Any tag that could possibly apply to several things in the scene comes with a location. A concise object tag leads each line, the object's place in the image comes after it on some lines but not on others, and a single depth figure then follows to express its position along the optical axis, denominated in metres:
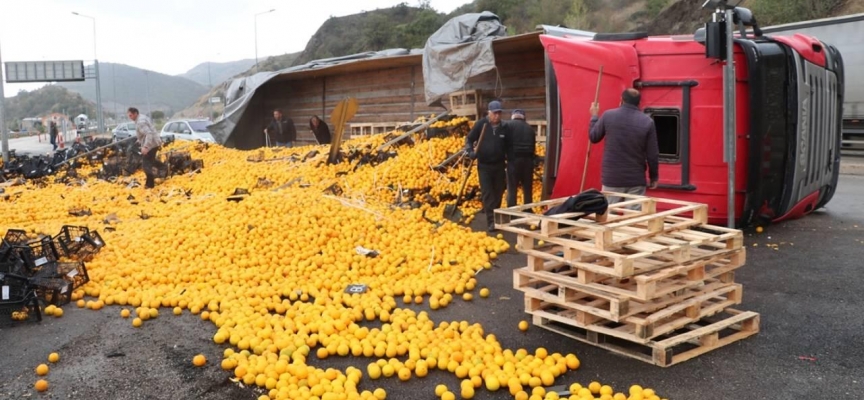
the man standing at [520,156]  9.68
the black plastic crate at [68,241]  7.88
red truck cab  8.46
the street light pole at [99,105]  53.56
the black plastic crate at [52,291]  6.76
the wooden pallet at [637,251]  4.81
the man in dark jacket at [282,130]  18.28
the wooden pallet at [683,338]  4.94
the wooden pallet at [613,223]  4.91
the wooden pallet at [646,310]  4.97
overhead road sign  59.68
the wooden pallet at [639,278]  4.85
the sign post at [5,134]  26.97
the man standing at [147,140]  14.53
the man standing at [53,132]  37.97
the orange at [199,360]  5.21
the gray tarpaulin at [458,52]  12.02
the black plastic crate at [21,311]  6.22
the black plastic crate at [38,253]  6.92
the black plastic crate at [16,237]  8.00
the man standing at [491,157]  9.58
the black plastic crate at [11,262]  6.62
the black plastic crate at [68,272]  7.02
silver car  32.75
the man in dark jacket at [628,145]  7.26
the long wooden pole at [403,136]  12.96
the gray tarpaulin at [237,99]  19.03
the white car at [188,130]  24.89
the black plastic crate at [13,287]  6.21
